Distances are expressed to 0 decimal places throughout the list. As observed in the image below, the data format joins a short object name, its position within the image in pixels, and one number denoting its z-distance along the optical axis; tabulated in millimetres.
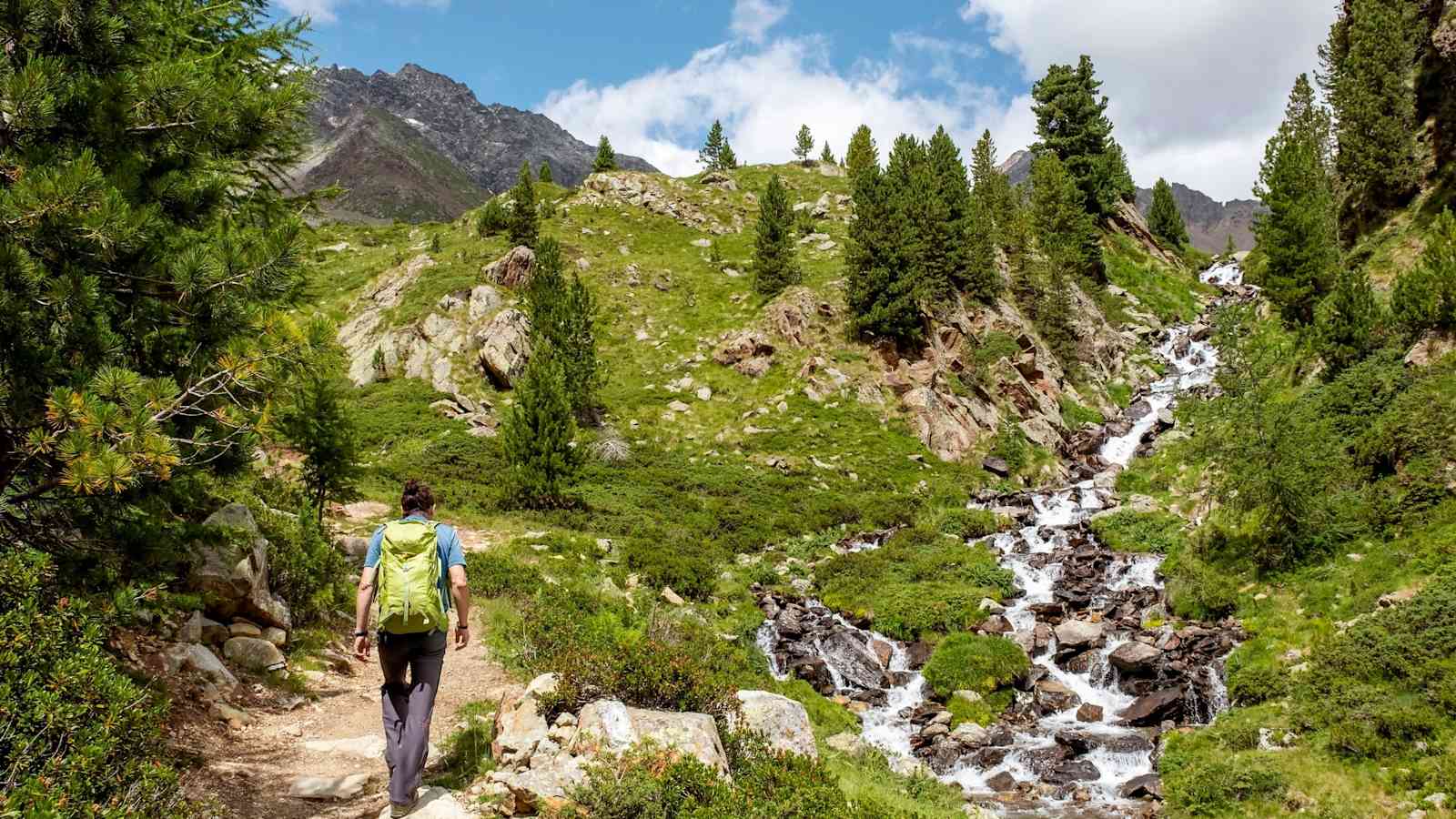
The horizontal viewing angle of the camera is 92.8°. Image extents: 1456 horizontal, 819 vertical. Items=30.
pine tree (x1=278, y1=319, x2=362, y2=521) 18578
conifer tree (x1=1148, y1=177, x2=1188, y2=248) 79812
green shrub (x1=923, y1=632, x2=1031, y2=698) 16969
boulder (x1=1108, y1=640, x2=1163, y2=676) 16562
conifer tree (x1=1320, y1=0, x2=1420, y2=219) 34500
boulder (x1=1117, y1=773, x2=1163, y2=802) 12539
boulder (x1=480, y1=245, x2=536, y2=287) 43938
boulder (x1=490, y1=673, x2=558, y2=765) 7094
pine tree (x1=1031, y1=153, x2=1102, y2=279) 52875
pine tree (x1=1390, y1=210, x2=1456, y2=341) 20297
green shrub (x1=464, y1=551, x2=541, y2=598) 17406
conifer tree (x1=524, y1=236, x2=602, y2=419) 34562
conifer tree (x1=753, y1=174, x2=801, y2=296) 45344
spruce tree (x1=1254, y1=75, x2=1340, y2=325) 32062
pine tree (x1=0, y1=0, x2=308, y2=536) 4871
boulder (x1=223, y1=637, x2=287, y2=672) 10234
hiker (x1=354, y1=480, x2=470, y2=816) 6012
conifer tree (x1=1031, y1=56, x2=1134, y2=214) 62219
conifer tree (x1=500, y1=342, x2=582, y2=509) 26453
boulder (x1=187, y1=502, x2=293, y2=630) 10344
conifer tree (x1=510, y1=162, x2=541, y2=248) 48312
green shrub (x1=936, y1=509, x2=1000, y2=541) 27750
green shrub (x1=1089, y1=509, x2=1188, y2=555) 23281
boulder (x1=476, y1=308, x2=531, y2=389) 38438
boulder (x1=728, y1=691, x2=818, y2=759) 8148
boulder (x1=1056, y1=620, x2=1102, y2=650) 18031
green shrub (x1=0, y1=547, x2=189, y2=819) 4129
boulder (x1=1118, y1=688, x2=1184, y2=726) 15008
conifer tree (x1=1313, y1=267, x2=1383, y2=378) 22719
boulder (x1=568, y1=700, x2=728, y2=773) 6797
